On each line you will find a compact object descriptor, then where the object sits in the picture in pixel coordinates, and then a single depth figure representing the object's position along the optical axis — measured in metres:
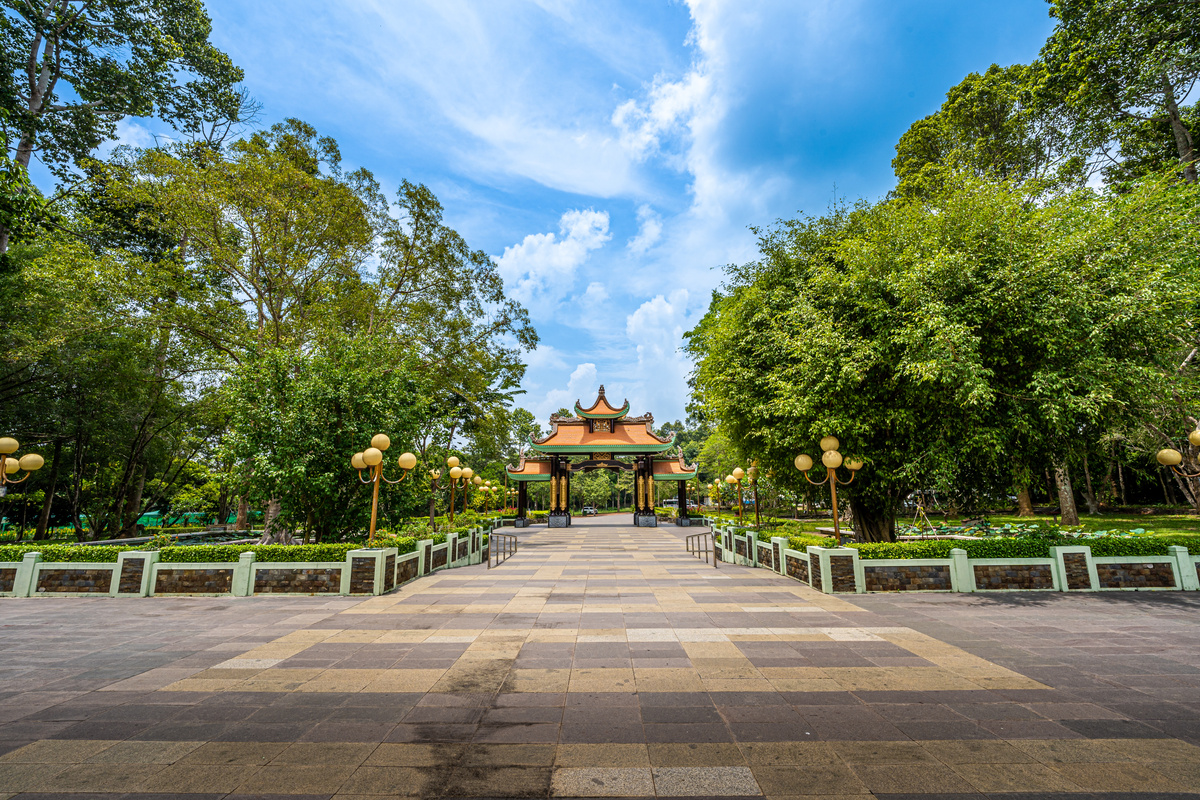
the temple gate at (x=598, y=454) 32.91
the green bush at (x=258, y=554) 9.82
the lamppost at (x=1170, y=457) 9.69
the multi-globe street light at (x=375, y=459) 10.07
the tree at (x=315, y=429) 11.70
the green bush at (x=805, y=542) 10.57
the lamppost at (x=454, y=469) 16.03
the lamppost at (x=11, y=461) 10.43
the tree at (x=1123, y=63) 13.51
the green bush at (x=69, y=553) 9.88
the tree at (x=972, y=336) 8.92
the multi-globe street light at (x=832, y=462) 9.88
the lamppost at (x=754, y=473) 14.43
